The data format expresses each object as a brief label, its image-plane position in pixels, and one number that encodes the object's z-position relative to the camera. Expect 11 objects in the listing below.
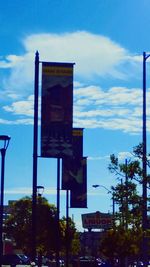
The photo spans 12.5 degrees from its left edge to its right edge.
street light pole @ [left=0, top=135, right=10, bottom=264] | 31.01
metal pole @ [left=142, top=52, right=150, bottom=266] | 25.58
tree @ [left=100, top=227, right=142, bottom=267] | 54.59
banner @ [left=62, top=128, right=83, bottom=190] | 41.03
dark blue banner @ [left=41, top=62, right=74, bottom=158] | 23.75
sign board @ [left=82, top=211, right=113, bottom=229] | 81.38
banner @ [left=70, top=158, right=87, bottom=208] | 43.28
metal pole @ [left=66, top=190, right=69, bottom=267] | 48.03
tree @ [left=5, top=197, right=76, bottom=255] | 67.62
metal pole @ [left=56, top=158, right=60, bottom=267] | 42.50
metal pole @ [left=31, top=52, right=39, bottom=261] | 21.23
